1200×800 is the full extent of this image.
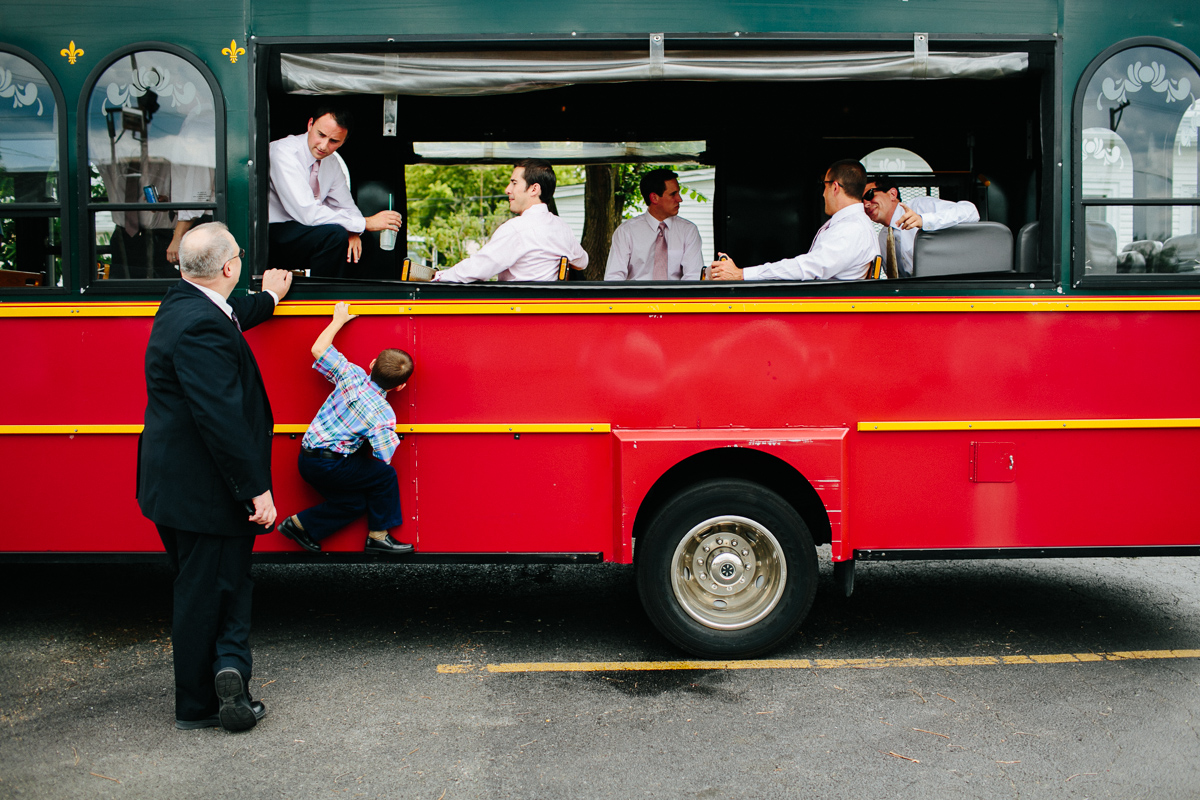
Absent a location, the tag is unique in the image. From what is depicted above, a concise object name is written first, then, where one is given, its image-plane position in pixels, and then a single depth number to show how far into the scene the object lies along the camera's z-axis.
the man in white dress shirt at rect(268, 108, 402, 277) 4.29
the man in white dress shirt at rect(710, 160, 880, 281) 4.34
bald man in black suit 3.39
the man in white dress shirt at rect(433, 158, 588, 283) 4.42
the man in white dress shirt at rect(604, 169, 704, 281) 6.43
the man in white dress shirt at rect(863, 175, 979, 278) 4.74
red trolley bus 4.07
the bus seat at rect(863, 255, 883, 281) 4.53
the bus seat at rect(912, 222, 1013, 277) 4.34
